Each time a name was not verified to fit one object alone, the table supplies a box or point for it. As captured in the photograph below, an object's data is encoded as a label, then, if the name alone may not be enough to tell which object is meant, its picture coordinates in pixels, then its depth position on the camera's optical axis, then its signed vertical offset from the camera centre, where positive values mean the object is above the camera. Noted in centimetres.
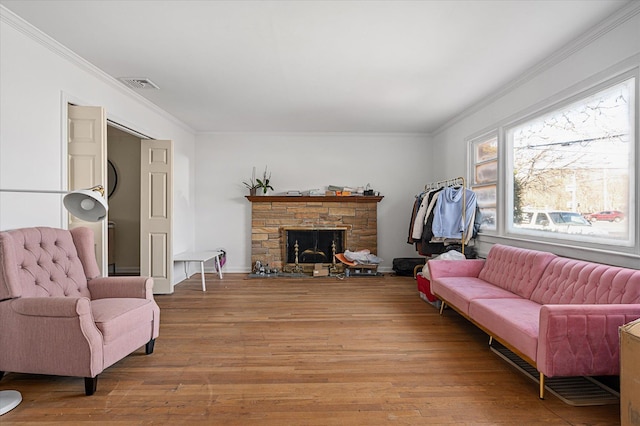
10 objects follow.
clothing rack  462 +44
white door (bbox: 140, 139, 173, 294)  473 -2
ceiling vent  382 +143
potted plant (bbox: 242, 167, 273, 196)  627 +50
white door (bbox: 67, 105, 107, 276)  323 +59
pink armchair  213 -68
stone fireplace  632 -25
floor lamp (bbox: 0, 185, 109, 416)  207 +3
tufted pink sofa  205 -69
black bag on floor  602 -89
